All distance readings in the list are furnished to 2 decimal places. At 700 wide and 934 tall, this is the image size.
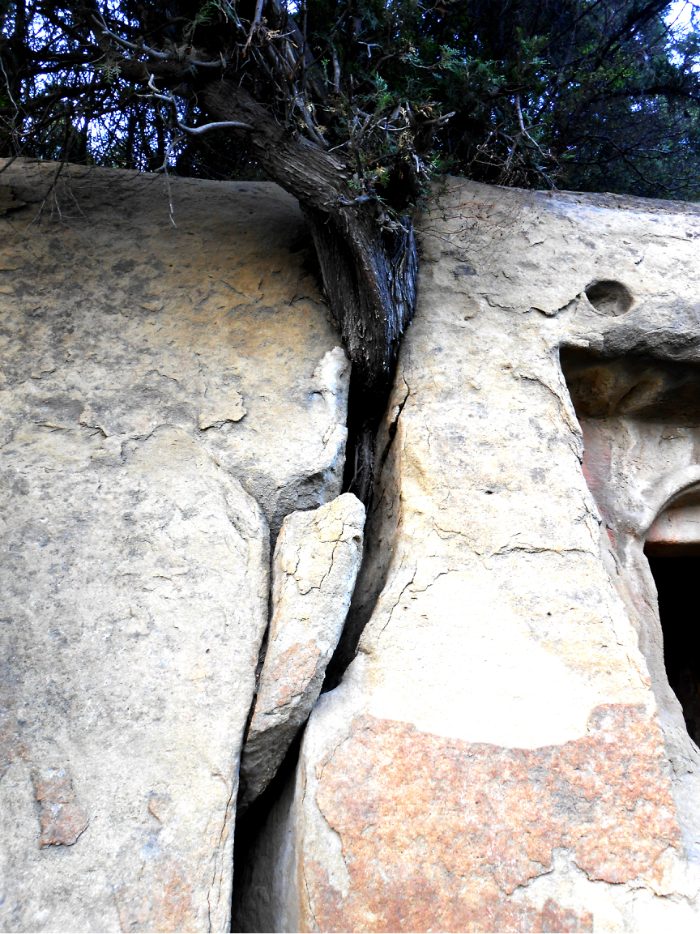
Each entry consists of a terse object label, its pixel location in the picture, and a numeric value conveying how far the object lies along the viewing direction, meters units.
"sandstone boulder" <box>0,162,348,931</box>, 1.56
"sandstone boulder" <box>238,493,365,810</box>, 1.74
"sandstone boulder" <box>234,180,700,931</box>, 1.56
